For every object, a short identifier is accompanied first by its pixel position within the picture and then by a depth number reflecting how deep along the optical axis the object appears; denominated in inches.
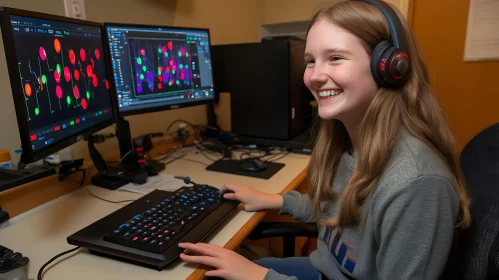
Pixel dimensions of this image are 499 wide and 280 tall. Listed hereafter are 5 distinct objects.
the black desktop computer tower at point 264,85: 58.4
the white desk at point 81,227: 26.5
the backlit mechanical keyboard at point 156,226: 27.1
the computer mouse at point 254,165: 49.5
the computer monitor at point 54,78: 27.9
